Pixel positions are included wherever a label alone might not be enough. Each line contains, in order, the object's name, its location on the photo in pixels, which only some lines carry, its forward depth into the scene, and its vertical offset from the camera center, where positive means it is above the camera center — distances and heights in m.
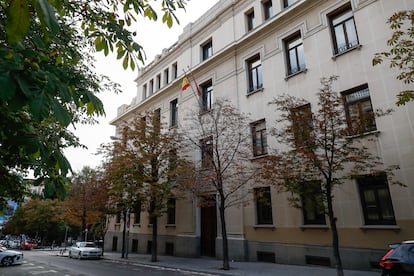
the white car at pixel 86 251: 24.64 -2.08
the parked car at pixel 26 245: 44.31 -2.64
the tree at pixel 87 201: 24.50 +2.43
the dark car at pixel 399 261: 6.80 -0.97
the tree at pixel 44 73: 1.65 +1.10
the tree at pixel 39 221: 47.66 +1.10
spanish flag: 21.95 +10.66
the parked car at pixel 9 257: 20.00 -2.00
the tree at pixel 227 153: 16.84 +4.17
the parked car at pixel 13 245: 46.86 -2.66
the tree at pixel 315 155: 11.03 +2.71
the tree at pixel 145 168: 19.98 +4.03
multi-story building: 12.49 +7.11
